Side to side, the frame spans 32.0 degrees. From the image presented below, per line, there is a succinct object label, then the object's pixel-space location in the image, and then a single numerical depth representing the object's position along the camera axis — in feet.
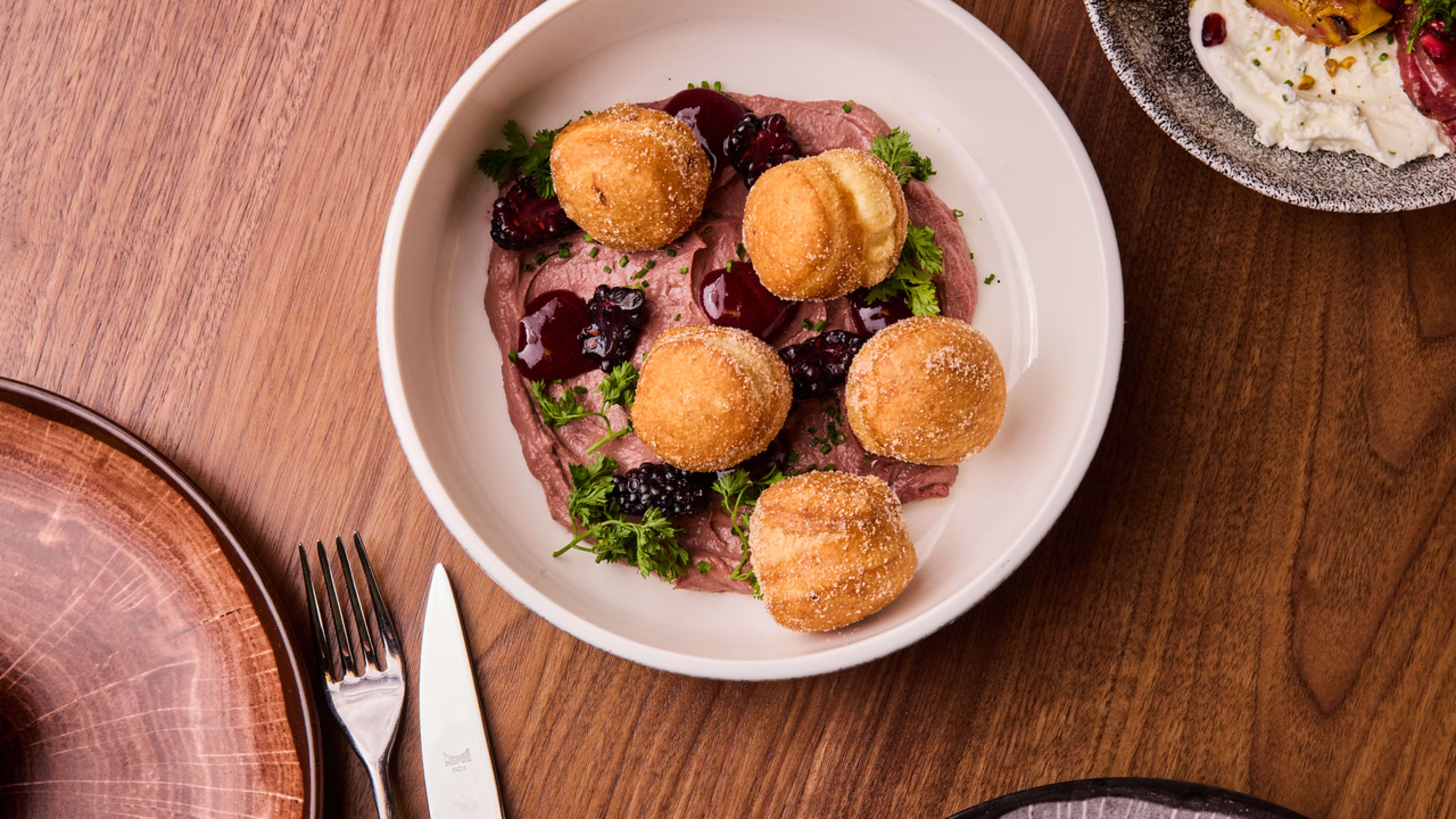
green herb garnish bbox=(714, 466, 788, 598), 2.56
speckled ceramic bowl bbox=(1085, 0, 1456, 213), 2.50
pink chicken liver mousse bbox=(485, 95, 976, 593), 2.59
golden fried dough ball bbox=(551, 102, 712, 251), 2.52
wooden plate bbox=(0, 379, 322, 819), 2.57
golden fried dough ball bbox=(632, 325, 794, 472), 2.48
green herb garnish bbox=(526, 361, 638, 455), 2.56
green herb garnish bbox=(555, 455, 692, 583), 2.54
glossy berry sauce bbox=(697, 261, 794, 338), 2.57
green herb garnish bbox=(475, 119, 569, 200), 2.59
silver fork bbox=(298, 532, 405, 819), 2.58
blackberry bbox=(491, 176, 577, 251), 2.59
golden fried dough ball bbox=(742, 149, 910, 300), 2.49
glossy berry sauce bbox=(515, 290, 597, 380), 2.57
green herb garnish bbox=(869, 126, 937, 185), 2.57
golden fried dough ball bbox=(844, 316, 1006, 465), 2.47
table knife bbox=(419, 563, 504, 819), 2.59
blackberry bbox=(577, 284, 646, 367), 2.56
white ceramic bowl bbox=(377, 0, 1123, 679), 2.52
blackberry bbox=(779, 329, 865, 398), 2.57
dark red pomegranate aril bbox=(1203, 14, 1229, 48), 2.56
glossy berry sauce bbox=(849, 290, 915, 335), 2.58
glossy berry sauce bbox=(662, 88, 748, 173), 2.60
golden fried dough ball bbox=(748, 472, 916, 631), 2.47
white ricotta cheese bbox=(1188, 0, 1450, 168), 2.54
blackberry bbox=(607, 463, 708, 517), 2.54
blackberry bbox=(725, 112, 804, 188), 2.57
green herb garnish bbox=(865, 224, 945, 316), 2.57
